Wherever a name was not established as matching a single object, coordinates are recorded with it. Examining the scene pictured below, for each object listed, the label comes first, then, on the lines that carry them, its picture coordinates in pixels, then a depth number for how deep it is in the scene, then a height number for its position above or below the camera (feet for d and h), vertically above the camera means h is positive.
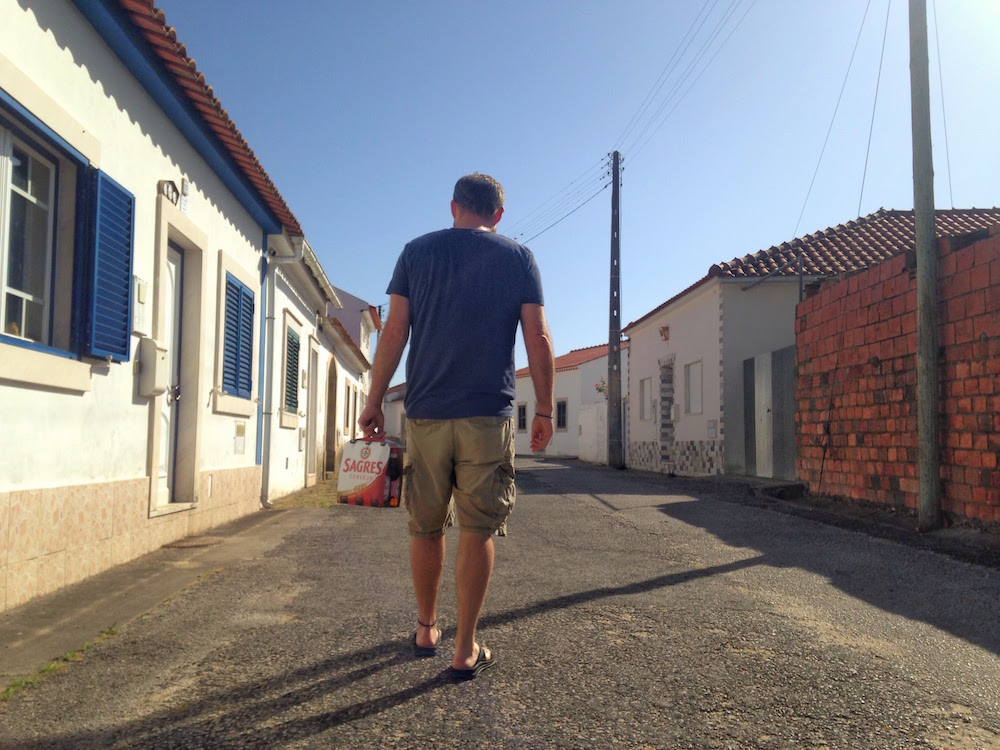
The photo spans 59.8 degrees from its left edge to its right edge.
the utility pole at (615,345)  76.02 +8.53
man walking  9.79 +0.66
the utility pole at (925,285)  24.39 +4.56
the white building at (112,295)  13.47 +2.94
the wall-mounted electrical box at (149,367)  18.52 +1.52
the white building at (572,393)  121.29 +7.05
